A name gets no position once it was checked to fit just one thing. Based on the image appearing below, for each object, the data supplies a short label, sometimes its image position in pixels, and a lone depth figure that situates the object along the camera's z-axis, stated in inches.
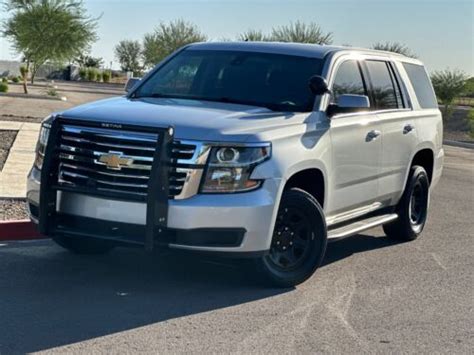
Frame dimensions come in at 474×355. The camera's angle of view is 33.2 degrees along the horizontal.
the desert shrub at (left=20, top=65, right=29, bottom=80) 1688.0
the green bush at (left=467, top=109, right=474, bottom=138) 1470.7
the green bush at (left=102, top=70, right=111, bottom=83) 3563.0
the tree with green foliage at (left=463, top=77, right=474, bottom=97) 1897.1
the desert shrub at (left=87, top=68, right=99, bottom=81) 3585.1
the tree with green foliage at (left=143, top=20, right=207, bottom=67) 2785.4
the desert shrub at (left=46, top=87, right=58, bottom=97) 1566.8
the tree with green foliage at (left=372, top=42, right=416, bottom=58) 2208.4
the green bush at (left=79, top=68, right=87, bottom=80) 3585.1
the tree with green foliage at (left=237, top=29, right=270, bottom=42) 2245.3
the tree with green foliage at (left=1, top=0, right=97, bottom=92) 1632.6
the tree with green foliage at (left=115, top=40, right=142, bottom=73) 4160.9
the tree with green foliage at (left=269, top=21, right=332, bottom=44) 2299.6
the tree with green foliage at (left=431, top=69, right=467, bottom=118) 1819.6
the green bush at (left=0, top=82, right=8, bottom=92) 1567.1
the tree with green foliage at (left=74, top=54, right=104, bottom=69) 4402.1
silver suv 228.7
